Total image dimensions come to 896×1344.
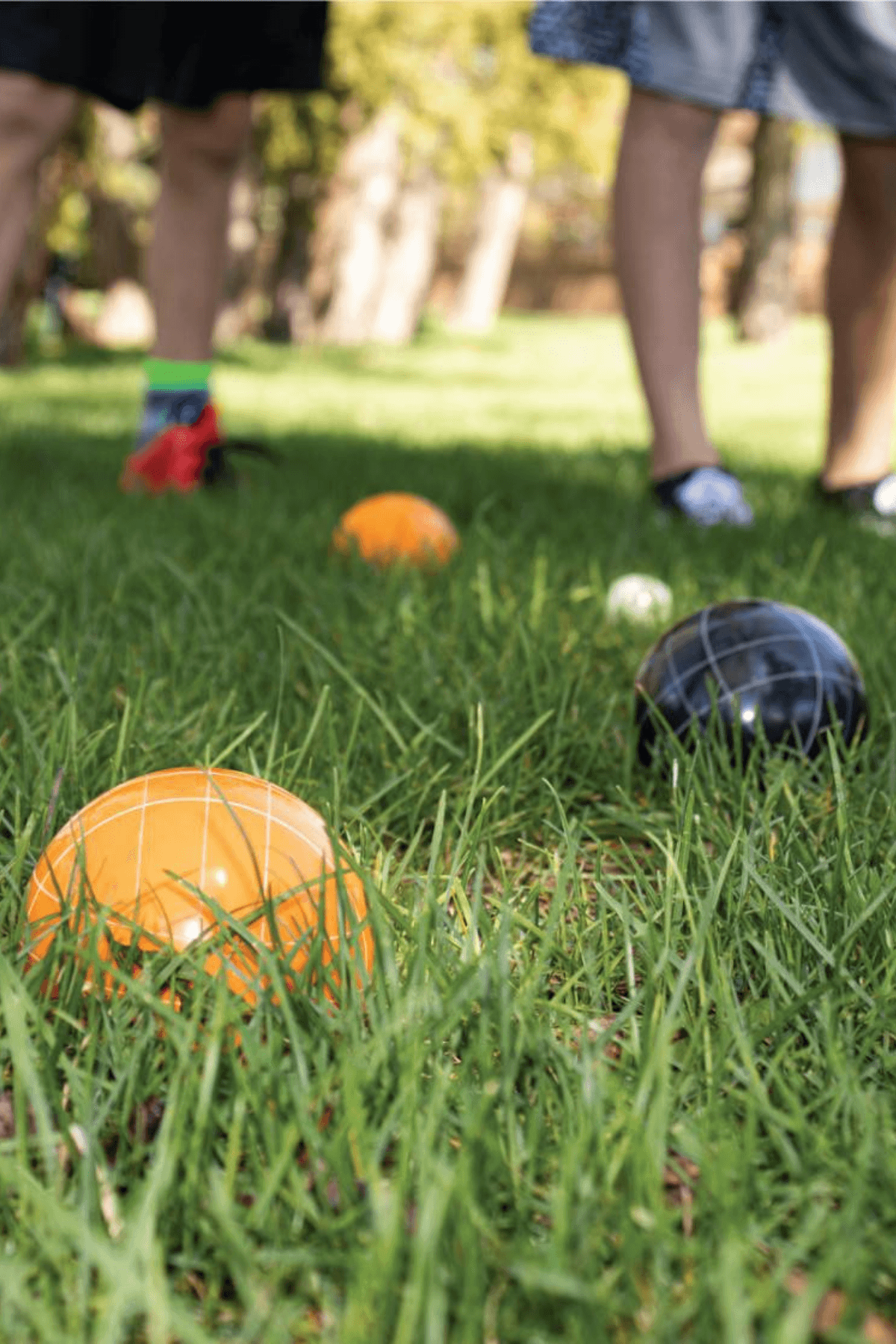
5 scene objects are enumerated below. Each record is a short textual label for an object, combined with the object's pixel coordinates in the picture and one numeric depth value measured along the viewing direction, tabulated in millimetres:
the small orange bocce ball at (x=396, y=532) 2920
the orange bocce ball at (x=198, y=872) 1217
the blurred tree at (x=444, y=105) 13148
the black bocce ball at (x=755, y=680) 1791
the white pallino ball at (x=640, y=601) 2461
